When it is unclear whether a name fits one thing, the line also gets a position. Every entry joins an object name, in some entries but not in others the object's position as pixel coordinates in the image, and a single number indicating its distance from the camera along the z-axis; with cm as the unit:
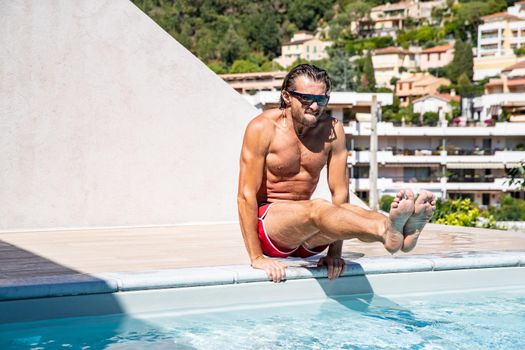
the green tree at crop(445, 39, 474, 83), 9506
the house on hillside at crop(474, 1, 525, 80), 9012
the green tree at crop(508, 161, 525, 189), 848
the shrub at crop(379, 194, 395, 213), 3391
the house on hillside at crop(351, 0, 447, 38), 12125
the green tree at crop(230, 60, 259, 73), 10531
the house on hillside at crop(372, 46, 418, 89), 10350
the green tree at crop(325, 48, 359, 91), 9075
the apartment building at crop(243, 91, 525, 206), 4650
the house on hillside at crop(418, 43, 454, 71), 10406
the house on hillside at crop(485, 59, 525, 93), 6625
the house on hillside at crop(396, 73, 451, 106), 9306
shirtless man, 374
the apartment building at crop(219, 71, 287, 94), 9544
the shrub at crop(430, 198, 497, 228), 891
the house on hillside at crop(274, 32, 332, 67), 11312
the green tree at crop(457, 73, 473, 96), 8399
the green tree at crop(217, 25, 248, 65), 10838
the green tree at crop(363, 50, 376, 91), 9575
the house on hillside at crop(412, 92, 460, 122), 7894
